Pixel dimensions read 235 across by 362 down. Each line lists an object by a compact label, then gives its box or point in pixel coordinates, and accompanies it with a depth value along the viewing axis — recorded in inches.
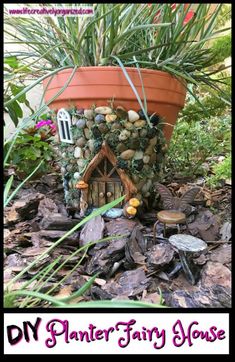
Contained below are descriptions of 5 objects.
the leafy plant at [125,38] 28.3
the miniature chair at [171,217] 24.5
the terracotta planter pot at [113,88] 28.8
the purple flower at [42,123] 45.6
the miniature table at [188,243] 20.6
